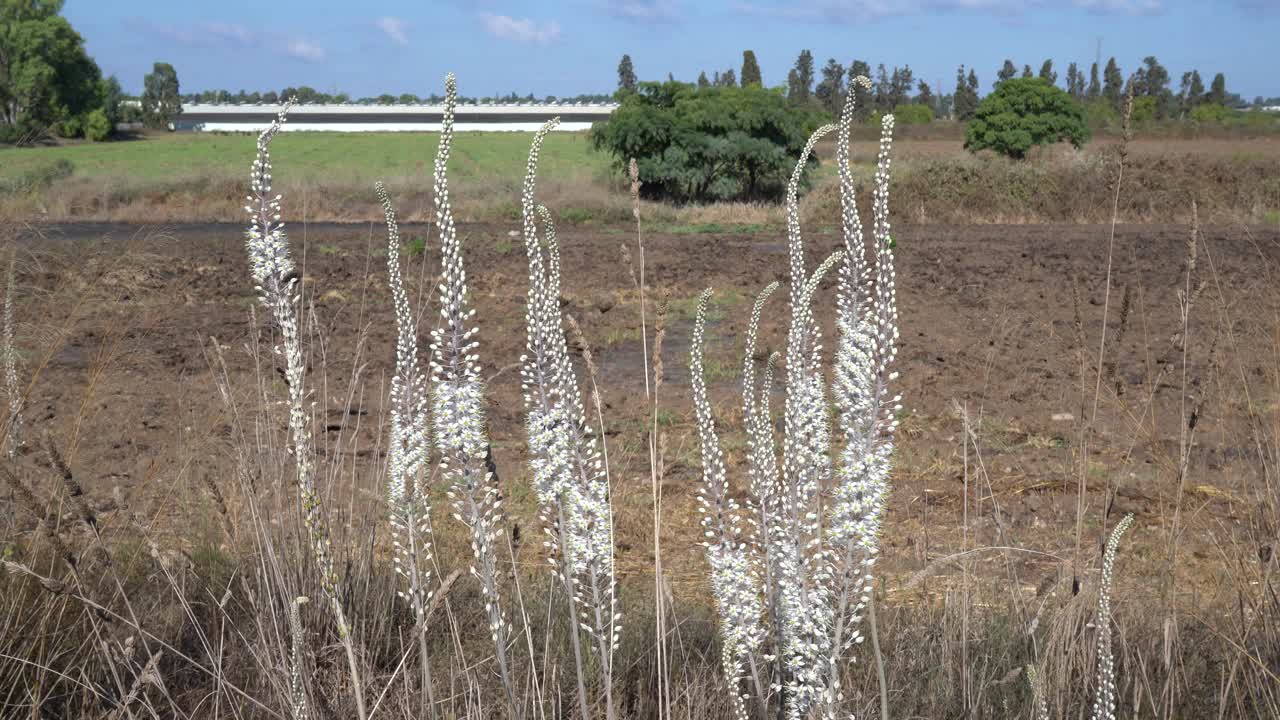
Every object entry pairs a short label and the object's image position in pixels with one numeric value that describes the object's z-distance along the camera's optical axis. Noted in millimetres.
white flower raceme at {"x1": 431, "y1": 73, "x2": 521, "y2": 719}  2467
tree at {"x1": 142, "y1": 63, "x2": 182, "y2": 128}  105000
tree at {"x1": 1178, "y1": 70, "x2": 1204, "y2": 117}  127125
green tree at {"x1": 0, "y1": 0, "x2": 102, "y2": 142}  83125
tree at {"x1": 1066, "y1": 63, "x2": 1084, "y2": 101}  134250
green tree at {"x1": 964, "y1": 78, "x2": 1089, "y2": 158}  59656
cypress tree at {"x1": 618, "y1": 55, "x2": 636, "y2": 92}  88812
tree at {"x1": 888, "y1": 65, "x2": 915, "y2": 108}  144625
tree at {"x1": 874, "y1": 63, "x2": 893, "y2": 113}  128125
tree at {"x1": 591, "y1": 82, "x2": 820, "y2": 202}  36125
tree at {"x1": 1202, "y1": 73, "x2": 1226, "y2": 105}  133250
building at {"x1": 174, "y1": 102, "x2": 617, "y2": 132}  109188
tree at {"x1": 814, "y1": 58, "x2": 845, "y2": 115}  114875
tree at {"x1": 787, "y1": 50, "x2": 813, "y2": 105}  116488
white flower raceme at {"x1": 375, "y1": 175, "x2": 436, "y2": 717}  2820
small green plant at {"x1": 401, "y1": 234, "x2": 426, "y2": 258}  20734
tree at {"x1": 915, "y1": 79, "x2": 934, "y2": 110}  134850
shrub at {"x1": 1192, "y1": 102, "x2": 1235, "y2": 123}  94500
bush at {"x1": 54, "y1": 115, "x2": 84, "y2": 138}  83750
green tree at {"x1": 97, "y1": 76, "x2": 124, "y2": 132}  94500
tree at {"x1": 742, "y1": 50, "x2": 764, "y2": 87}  60844
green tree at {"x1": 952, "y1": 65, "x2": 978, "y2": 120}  117125
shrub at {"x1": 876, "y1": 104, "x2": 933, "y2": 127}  99812
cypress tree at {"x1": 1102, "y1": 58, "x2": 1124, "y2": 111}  115006
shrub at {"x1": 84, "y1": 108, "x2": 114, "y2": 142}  88125
